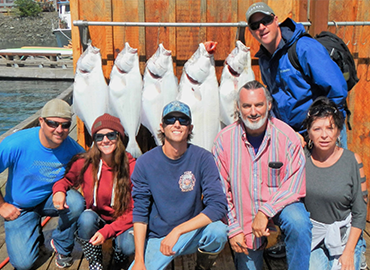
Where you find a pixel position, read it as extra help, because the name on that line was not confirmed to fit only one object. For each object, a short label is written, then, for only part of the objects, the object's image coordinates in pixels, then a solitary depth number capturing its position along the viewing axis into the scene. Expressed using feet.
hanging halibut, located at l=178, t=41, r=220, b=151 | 9.15
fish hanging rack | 8.95
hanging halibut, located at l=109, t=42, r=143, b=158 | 9.10
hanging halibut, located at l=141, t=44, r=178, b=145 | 9.17
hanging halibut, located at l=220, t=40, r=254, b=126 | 9.21
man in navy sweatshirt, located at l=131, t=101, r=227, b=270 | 6.59
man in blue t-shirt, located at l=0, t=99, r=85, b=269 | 7.72
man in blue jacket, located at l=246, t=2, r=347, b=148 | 6.79
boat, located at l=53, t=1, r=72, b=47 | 94.67
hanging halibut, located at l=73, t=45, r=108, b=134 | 9.12
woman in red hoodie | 7.41
